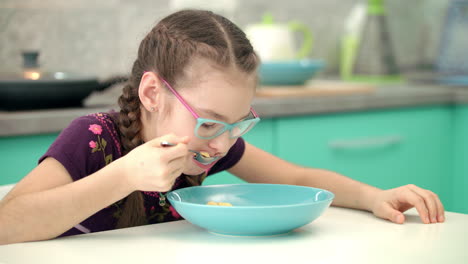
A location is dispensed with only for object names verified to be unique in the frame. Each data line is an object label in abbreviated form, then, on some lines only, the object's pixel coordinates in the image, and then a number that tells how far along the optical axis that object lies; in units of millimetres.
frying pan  1813
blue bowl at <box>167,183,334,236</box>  972
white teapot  2623
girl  1040
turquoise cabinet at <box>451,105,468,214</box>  2621
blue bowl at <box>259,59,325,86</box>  2465
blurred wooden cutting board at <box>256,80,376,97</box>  2305
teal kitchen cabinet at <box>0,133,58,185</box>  1746
